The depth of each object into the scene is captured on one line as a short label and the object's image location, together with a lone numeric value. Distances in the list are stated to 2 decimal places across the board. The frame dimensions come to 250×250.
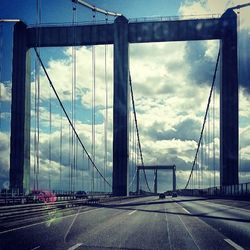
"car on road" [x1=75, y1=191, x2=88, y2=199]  40.93
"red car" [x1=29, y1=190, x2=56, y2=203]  29.66
